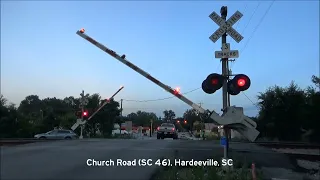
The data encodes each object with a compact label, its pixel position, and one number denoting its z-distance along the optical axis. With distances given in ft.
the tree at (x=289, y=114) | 130.94
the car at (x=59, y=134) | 132.98
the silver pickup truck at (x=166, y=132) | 132.77
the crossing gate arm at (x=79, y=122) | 130.11
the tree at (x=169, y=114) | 623.97
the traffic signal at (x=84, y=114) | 130.21
